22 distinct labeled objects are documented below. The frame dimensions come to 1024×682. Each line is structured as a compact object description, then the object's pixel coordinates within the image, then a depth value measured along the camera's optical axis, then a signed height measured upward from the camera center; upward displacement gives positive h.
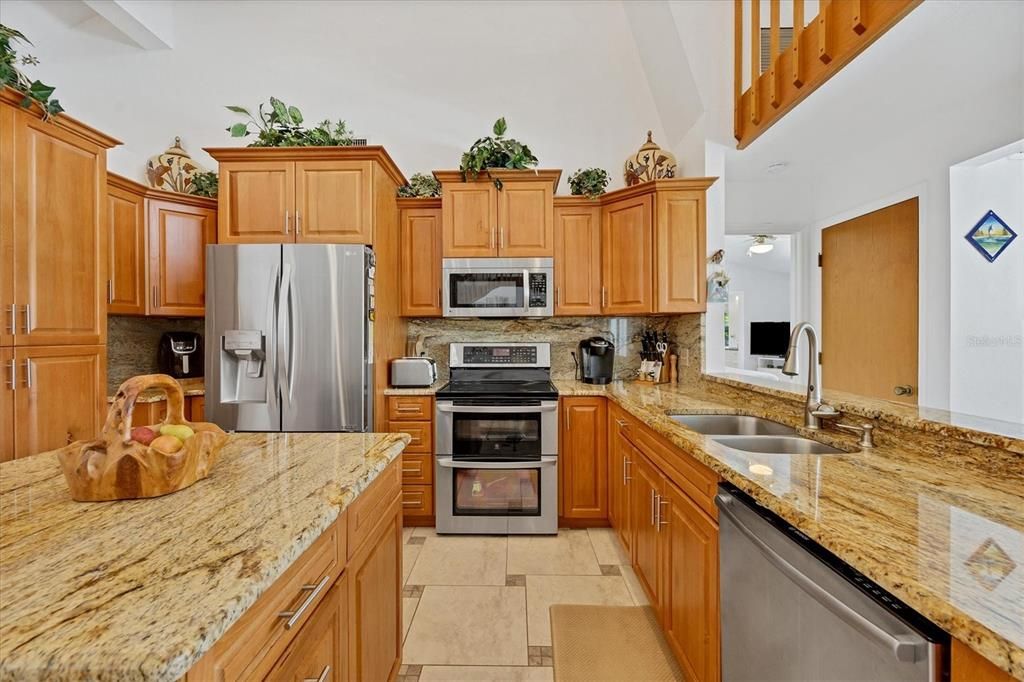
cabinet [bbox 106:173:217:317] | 2.73 +0.60
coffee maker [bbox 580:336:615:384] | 3.04 -0.16
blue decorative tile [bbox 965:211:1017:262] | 2.16 +0.52
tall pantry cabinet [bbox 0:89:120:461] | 1.75 +0.26
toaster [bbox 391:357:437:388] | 2.95 -0.25
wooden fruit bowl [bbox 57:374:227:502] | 0.86 -0.25
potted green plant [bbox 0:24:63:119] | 1.65 +1.03
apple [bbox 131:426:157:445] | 0.90 -0.20
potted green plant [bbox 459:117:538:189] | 2.96 +1.27
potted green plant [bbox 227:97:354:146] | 2.65 +1.29
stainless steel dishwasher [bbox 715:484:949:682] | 0.69 -0.56
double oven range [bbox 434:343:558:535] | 2.74 -0.79
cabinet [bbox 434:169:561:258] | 3.01 +0.85
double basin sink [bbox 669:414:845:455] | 1.62 -0.41
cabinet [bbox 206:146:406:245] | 2.61 +0.86
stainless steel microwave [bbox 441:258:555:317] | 3.02 +0.39
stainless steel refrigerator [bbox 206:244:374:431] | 2.48 +0.06
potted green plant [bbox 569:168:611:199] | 3.10 +1.14
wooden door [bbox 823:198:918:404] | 2.62 +0.23
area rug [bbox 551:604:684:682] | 1.67 -1.30
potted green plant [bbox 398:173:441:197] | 3.22 +1.14
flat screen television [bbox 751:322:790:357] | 4.95 -0.02
